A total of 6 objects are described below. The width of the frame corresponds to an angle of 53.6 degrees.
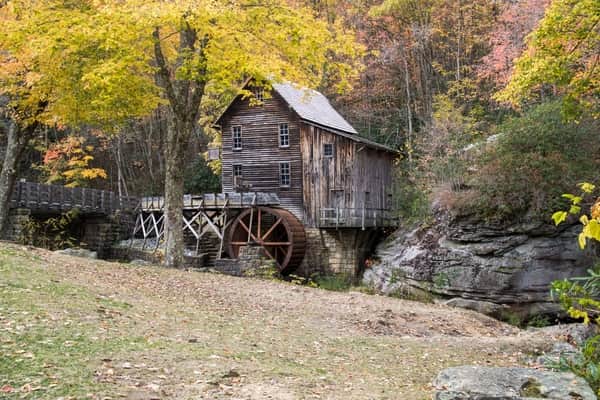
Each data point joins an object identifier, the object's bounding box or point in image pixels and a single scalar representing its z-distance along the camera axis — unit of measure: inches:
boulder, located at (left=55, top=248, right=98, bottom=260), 708.0
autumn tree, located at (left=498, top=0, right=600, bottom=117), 435.8
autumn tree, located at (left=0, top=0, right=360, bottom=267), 495.2
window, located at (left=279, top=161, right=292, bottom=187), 1078.4
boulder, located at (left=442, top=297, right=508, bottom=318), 649.6
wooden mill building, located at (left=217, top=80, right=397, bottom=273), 995.9
